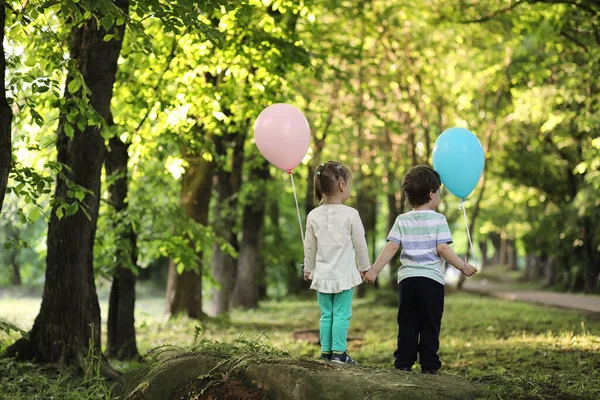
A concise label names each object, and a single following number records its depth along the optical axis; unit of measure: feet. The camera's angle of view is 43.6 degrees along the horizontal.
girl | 20.94
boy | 20.77
